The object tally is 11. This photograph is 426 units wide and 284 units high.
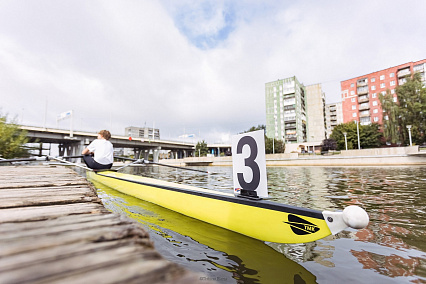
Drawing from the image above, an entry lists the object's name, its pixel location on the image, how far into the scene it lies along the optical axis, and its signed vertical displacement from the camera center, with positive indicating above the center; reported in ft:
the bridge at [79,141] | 117.08 +12.59
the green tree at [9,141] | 39.75 +3.68
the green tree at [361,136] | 144.46 +14.13
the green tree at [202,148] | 207.52 +8.95
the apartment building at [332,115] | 284.61 +58.14
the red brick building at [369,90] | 155.74 +57.60
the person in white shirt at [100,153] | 23.44 +0.56
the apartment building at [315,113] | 212.64 +46.55
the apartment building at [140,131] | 428.40 +57.58
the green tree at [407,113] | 117.60 +25.23
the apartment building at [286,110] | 200.03 +48.09
